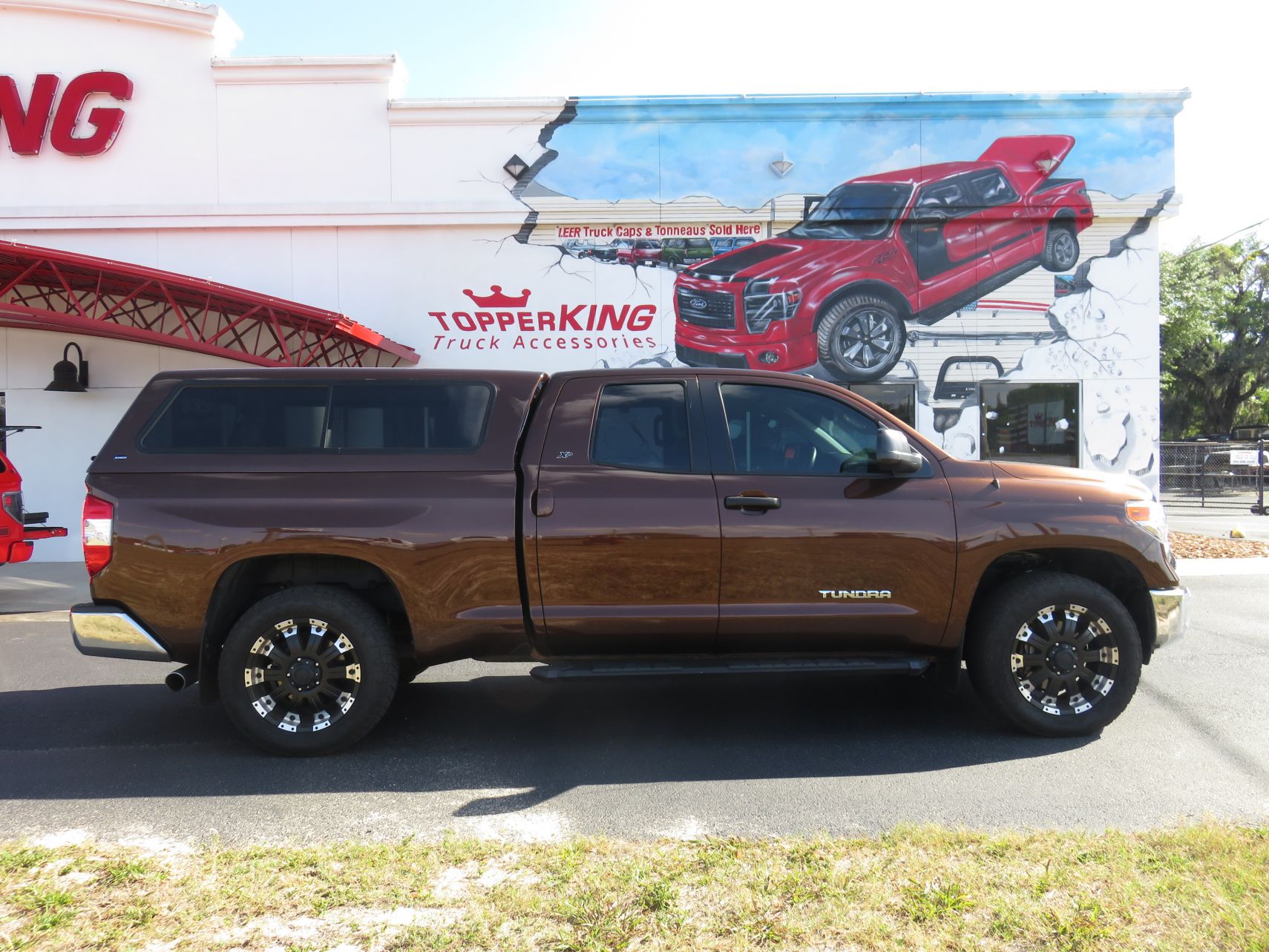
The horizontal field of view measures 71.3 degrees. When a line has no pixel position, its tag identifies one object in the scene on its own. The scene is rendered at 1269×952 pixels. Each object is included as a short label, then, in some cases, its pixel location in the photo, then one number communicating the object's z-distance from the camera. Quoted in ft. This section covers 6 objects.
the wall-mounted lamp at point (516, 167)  43.70
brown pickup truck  14.90
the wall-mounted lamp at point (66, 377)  41.78
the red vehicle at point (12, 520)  28.99
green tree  117.80
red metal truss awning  35.81
